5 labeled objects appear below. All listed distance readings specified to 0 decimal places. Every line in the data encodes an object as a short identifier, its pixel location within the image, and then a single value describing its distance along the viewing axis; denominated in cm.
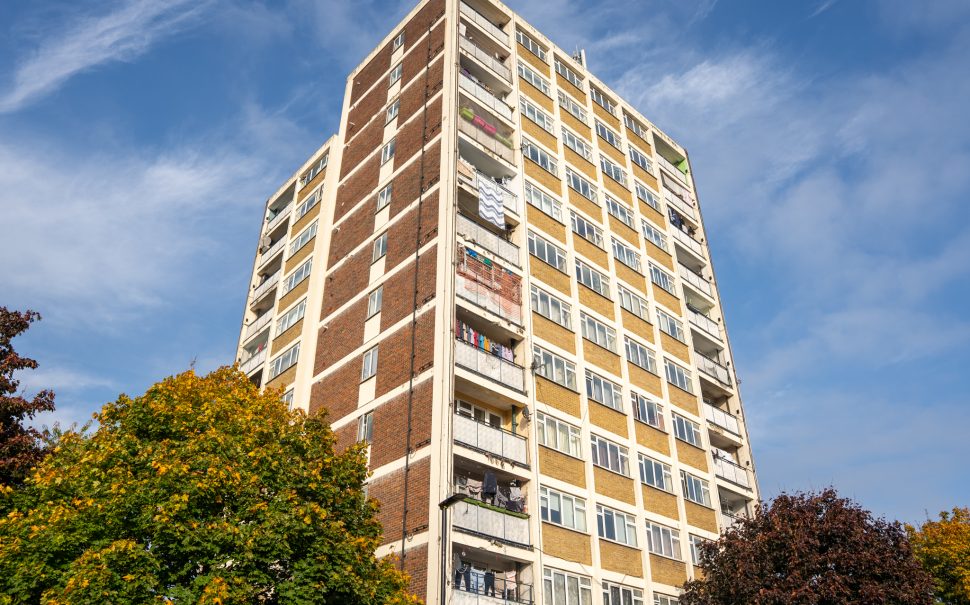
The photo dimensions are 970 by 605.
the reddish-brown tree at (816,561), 2739
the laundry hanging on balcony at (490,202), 3625
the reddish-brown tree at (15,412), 2680
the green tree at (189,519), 1888
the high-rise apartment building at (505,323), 2955
